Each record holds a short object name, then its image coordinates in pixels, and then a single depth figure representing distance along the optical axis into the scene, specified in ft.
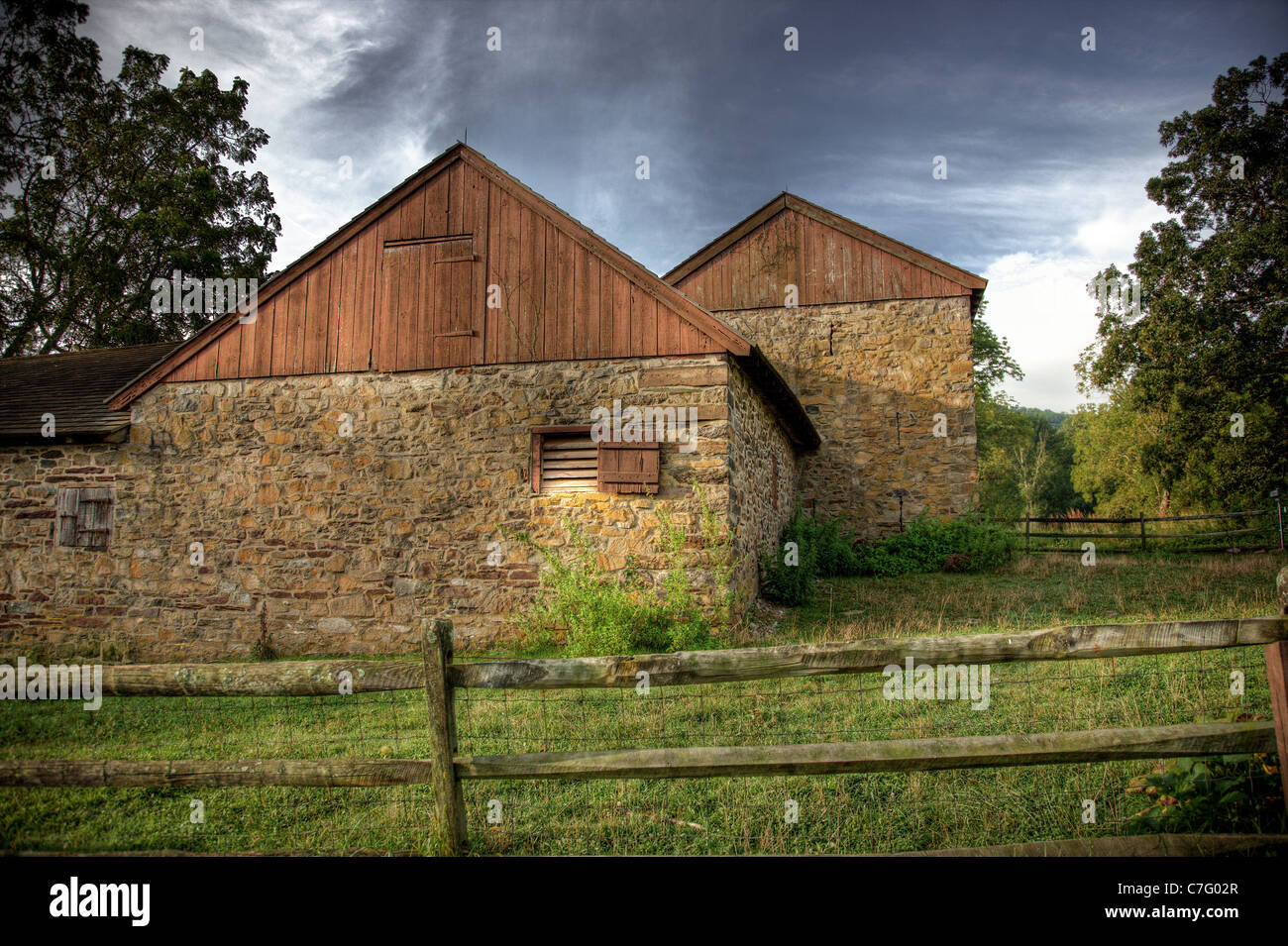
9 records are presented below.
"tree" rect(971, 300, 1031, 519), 107.14
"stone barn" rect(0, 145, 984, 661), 28.63
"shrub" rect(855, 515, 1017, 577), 47.24
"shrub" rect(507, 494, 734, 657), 25.50
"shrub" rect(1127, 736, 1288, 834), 10.04
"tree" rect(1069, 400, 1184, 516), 98.78
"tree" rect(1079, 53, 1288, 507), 52.08
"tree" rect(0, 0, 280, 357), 68.18
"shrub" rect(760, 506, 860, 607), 36.81
